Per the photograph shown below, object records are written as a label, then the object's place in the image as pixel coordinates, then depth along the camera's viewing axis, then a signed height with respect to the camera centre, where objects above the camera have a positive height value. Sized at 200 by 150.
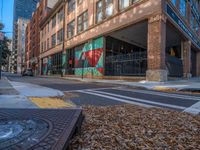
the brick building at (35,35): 35.77 +13.30
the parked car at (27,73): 29.89 +0.16
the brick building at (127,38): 11.43 +4.81
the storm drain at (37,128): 1.56 -0.80
